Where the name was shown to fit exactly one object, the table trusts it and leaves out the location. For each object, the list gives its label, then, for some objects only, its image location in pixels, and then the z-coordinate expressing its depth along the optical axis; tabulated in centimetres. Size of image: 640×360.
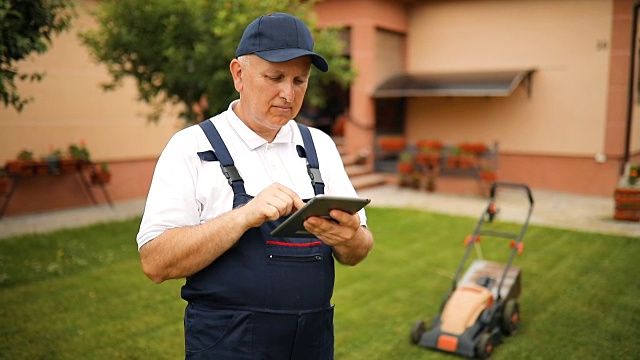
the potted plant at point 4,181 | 839
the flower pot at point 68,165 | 898
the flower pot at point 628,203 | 859
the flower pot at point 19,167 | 848
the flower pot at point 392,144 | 1232
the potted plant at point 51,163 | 879
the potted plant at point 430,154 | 1139
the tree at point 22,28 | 455
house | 955
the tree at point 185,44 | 705
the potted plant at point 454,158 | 1105
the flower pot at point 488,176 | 1074
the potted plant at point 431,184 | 1142
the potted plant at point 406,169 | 1175
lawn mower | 411
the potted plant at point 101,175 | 947
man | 171
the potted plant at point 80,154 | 926
